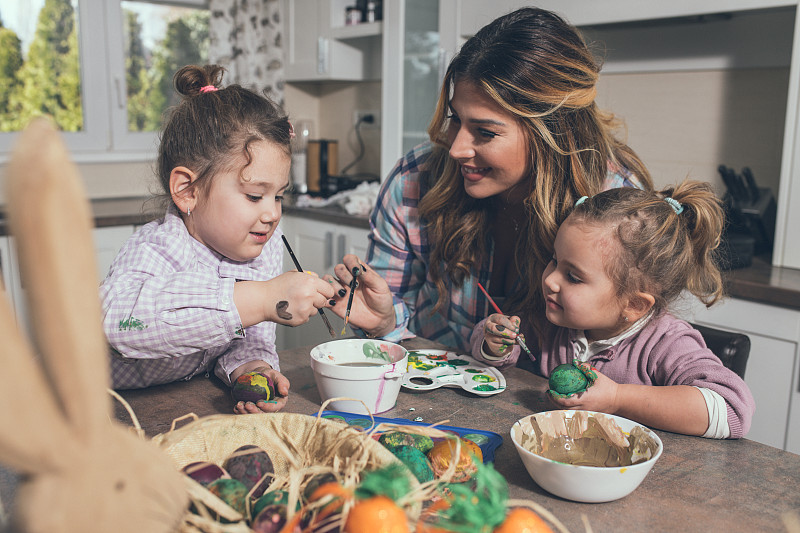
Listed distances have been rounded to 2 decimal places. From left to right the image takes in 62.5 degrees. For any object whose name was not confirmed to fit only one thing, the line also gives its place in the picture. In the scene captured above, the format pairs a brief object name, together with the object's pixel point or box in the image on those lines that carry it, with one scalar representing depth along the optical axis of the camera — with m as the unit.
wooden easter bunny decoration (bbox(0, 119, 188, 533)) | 0.41
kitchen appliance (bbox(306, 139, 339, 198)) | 3.73
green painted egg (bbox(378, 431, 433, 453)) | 0.83
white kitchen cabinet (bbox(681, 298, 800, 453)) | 1.92
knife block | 2.31
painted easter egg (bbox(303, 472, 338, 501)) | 0.69
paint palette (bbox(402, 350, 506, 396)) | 1.16
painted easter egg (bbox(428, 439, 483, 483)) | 0.82
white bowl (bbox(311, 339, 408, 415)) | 1.02
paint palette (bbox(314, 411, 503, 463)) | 0.92
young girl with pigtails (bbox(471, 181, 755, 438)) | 1.22
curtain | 3.79
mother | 1.42
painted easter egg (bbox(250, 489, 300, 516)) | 0.66
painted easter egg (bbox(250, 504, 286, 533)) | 0.63
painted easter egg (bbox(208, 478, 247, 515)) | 0.67
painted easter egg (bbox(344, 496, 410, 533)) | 0.57
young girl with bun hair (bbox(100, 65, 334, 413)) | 1.08
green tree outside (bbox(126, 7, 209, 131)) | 3.69
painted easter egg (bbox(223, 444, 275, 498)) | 0.73
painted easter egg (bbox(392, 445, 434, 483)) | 0.78
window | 3.33
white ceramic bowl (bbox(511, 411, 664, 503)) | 0.76
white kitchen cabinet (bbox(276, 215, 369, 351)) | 3.14
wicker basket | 0.71
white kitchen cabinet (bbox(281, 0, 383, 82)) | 3.66
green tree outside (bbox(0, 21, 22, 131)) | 3.28
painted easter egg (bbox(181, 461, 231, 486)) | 0.71
